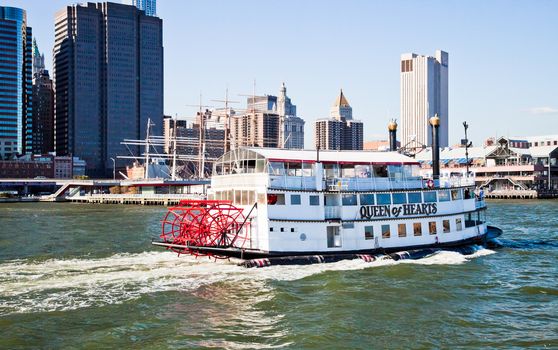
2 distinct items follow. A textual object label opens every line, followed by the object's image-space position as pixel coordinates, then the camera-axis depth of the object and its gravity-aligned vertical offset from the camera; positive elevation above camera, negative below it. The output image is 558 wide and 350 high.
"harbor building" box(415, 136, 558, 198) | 130.75 +4.08
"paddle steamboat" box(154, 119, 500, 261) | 35.22 -1.14
